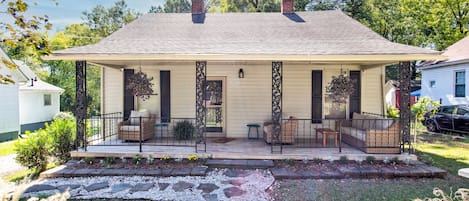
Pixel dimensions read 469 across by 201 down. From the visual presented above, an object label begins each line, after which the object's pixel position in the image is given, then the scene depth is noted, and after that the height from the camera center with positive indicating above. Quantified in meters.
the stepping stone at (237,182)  5.06 -1.68
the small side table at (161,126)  8.41 -0.97
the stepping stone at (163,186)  4.88 -1.70
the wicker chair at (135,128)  7.52 -0.94
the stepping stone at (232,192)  4.58 -1.70
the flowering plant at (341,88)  7.25 +0.23
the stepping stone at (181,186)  4.84 -1.70
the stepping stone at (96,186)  4.86 -1.71
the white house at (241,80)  8.12 +0.53
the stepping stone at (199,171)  5.52 -1.59
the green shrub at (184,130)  7.99 -1.03
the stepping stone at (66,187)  4.82 -1.70
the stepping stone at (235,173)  5.54 -1.65
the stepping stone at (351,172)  5.52 -1.59
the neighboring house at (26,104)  10.83 -0.44
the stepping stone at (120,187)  4.79 -1.70
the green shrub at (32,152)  5.95 -1.29
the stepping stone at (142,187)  4.82 -1.70
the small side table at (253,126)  8.36 -1.00
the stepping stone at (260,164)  5.91 -1.53
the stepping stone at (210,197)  4.40 -1.71
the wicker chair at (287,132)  7.23 -0.99
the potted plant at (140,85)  7.49 +0.31
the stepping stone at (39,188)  4.80 -1.71
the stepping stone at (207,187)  4.78 -1.69
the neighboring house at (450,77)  12.63 +1.06
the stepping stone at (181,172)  5.54 -1.61
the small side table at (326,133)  7.12 -0.99
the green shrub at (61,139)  6.49 -1.08
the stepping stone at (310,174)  5.41 -1.62
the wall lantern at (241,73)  8.52 +0.75
